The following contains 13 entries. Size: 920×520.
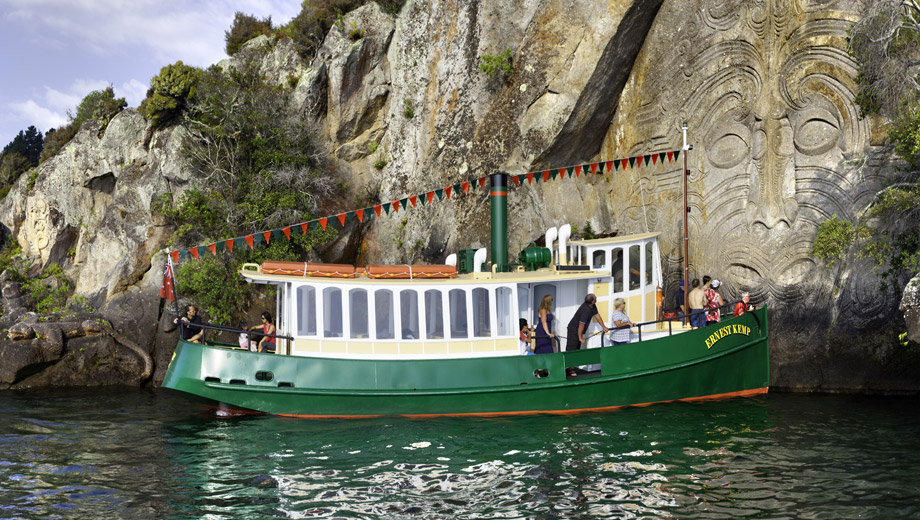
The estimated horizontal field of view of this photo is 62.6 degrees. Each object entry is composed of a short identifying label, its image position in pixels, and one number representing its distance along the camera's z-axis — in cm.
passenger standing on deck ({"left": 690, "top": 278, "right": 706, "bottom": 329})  1505
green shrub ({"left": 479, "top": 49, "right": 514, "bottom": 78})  2189
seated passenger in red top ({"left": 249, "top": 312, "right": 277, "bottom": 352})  1434
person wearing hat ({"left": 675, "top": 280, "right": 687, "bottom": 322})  1672
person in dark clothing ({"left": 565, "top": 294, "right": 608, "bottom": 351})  1360
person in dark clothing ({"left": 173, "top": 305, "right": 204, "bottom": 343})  1391
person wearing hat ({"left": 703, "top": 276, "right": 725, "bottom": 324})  1528
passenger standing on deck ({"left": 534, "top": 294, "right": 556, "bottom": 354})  1370
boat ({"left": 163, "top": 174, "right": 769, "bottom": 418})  1341
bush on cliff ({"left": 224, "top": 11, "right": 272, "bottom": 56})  2959
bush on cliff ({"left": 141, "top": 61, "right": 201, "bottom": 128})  2397
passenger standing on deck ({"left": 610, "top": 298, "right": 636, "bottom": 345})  1390
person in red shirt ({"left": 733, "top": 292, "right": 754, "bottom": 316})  1497
